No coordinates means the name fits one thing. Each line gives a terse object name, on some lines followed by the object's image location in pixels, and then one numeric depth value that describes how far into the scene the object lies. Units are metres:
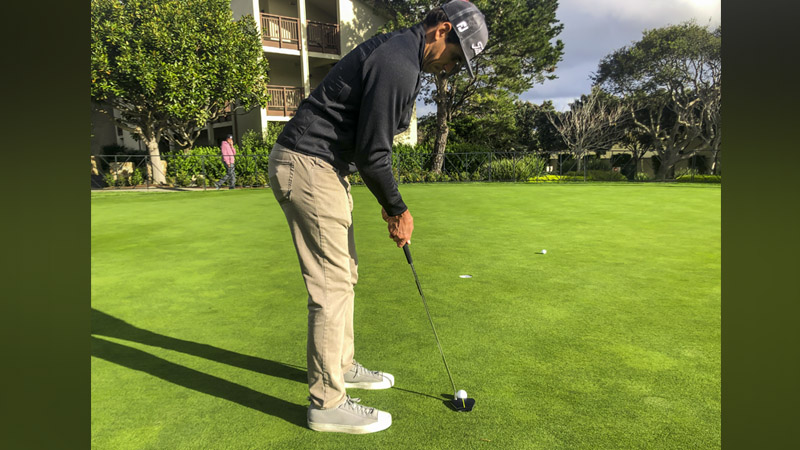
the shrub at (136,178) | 20.69
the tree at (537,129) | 42.19
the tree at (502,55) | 24.91
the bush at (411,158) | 24.91
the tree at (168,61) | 18.92
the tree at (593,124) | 38.34
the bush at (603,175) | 29.25
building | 25.30
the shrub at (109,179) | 20.52
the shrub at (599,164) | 34.28
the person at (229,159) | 18.80
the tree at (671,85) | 33.34
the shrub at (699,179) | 23.76
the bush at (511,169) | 24.30
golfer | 2.37
